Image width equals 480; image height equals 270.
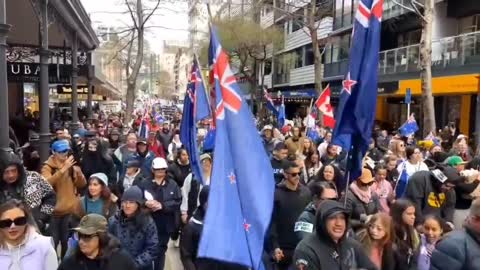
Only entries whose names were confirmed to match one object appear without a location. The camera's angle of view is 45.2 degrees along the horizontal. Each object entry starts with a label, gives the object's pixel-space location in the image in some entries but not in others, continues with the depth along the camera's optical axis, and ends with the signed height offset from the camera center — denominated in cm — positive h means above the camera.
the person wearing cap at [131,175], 753 -117
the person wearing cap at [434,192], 650 -114
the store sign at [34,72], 1518 +40
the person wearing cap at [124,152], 966 -113
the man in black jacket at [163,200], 654 -130
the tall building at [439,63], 2180 +119
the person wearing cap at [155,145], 1136 -118
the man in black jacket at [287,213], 573 -125
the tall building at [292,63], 4191 +228
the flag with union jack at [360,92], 488 -2
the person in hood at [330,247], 377 -105
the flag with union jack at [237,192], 367 -67
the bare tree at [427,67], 1681 +72
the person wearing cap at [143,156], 879 -112
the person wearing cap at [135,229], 511 -127
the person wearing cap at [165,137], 1323 -119
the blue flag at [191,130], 698 -56
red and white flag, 1491 -40
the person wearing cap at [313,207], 498 -106
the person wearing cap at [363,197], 599 -116
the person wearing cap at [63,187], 631 -114
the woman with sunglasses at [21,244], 384 -107
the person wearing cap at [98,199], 591 -117
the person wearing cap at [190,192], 712 -133
